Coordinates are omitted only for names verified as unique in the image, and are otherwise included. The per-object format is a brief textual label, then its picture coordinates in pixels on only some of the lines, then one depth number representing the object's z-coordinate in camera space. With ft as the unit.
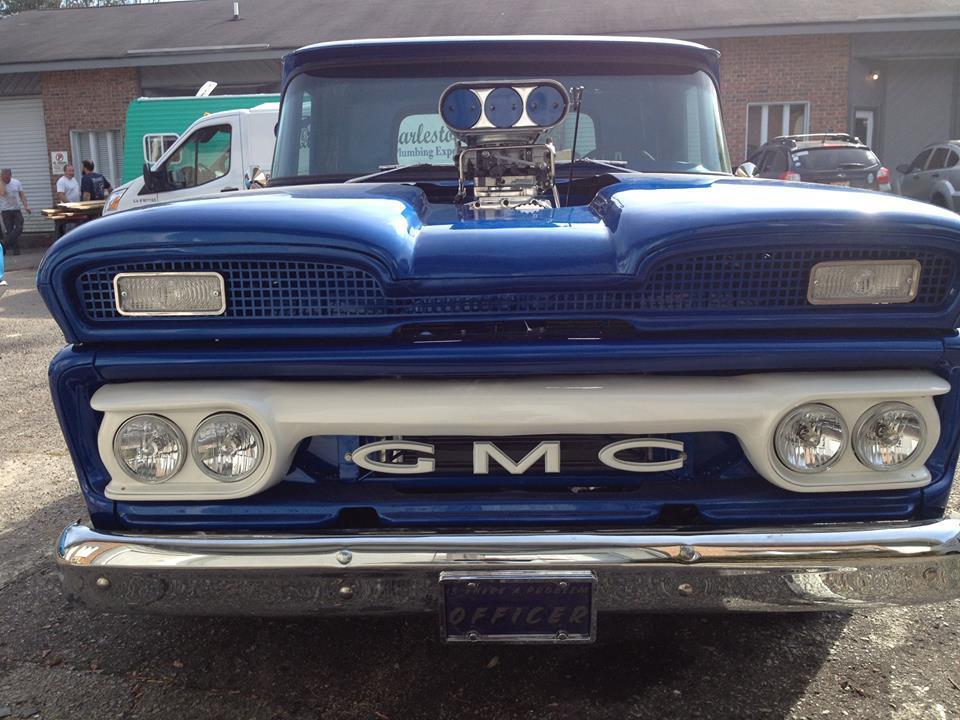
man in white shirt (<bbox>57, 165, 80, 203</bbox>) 59.62
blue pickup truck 6.62
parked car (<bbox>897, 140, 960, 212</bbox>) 48.98
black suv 45.78
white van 38.29
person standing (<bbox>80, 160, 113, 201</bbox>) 58.59
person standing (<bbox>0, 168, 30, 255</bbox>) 57.16
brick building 56.44
